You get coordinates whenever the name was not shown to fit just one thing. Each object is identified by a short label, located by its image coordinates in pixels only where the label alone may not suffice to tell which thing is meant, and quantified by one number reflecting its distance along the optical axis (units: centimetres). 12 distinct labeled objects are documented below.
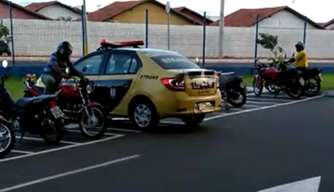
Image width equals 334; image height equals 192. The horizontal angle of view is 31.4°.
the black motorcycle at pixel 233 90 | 1520
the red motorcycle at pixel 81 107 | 1052
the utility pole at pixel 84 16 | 2102
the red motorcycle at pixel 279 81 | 1780
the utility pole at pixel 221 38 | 3775
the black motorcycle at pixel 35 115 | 982
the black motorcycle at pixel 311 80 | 1823
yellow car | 1113
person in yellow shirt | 1827
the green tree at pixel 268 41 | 3539
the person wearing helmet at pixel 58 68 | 1109
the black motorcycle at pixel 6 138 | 893
